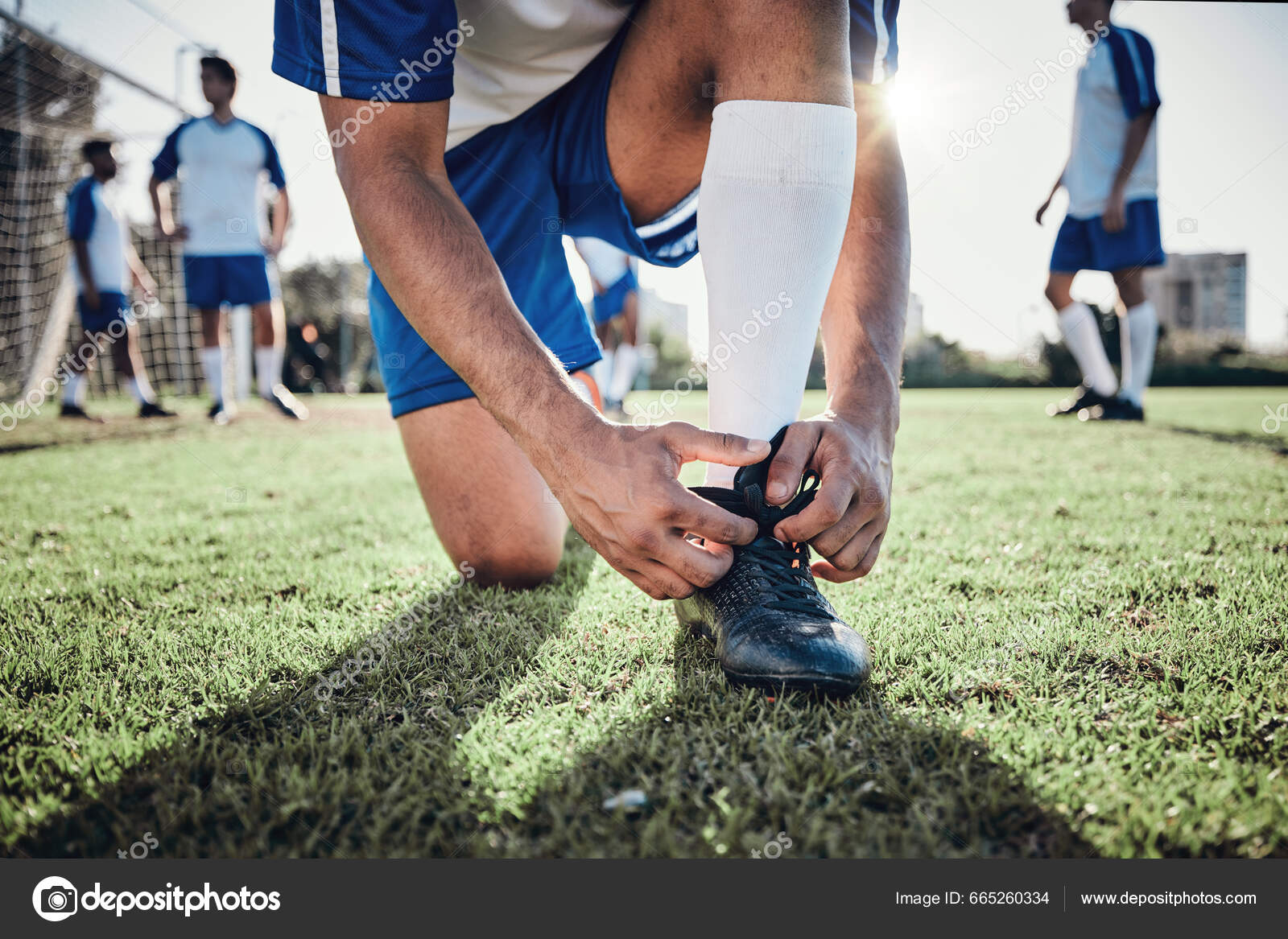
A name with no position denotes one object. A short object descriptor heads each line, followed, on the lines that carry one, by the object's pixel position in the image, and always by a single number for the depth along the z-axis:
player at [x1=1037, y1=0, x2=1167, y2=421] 4.66
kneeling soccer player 0.91
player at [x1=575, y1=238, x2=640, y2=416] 5.59
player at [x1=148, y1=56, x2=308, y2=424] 5.38
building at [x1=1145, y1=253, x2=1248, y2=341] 30.55
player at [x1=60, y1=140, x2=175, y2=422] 5.87
